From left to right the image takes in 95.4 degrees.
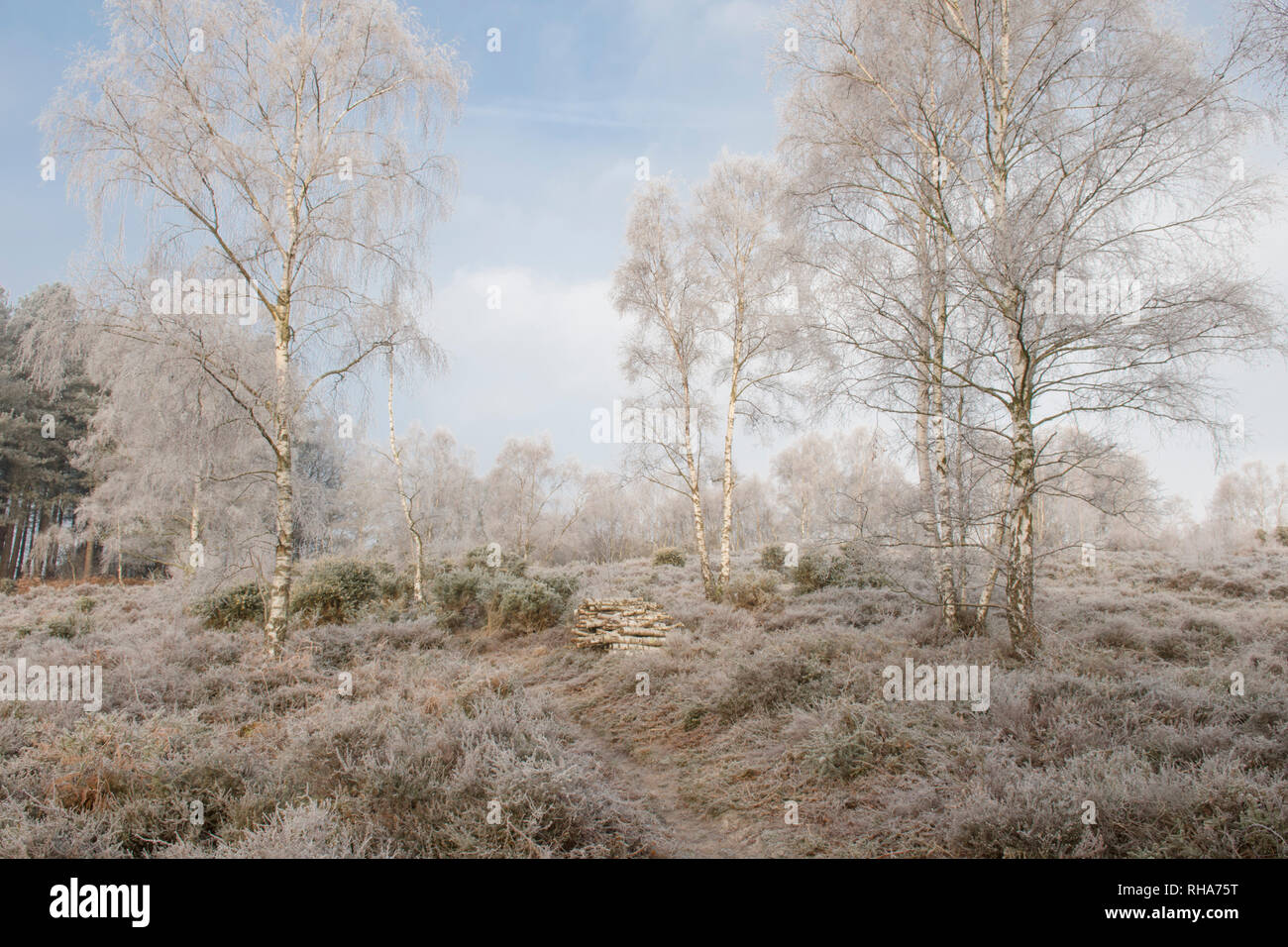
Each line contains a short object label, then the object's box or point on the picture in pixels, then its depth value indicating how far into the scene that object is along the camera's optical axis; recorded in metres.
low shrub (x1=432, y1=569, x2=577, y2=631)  13.90
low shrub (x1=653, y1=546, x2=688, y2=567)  24.89
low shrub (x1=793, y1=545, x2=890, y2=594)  14.01
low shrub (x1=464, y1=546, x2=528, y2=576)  18.30
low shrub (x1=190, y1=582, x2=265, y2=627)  12.45
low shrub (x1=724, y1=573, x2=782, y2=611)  12.73
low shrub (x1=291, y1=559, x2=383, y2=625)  13.76
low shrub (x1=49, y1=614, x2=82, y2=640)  10.96
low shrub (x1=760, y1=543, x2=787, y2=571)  18.70
